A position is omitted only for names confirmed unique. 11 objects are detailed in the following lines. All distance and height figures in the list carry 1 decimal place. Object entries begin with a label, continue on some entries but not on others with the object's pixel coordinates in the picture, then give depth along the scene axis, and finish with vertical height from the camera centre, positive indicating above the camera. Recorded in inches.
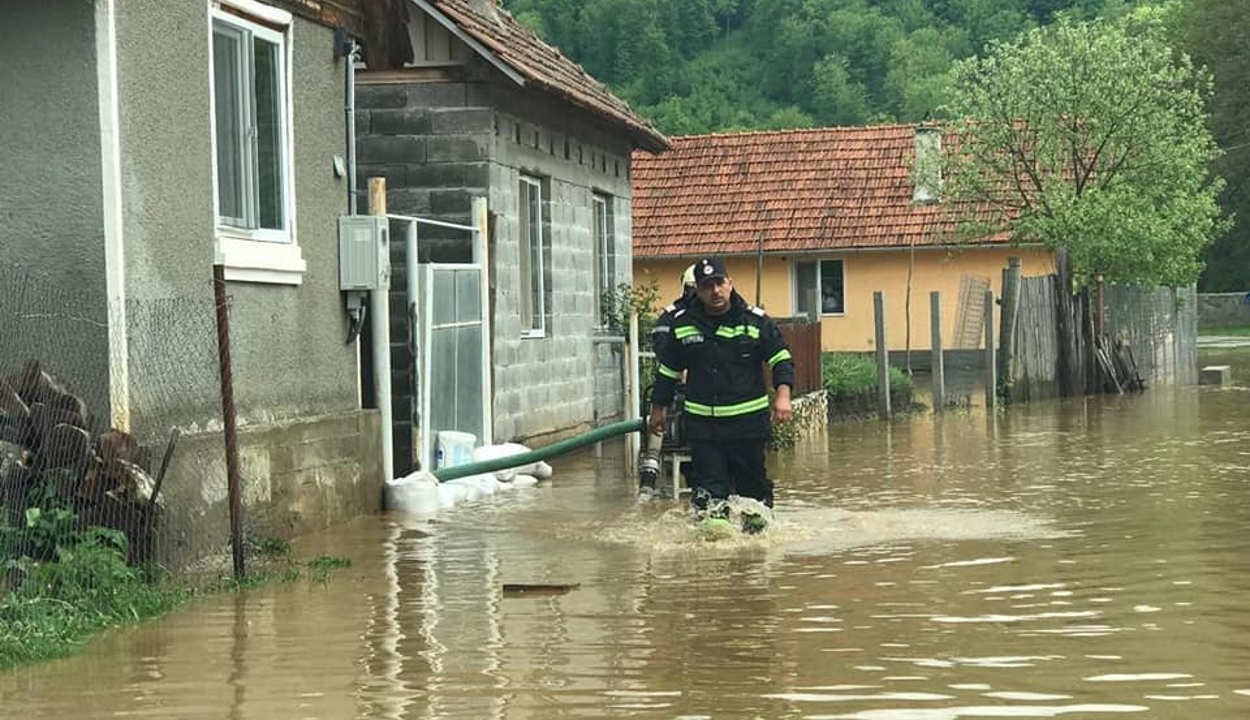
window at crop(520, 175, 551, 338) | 828.0 +28.1
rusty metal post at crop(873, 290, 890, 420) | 1021.2 -23.0
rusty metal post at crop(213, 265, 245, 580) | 436.8 -22.4
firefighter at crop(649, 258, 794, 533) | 512.7 -17.3
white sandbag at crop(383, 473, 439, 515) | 597.0 -50.3
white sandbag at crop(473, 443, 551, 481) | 673.0 -44.0
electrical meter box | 586.2 +21.5
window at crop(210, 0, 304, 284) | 511.2 +48.7
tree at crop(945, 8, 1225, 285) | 1402.6 +123.0
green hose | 610.9 -40.3
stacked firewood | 406.6 -27.0
